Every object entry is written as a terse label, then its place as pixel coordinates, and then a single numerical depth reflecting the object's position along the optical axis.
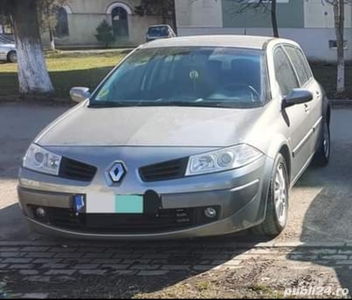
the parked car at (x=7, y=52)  32.66
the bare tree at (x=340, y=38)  13.23
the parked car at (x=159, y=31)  34.06
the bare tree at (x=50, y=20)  34.99
